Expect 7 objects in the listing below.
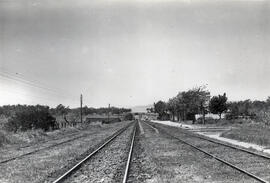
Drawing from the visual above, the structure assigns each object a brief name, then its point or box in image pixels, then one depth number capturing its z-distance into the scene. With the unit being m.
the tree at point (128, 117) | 189.88
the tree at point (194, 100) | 68.85
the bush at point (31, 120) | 39.57
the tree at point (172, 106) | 105.25
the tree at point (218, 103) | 75.00
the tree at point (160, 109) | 160.25
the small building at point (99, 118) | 141.07
